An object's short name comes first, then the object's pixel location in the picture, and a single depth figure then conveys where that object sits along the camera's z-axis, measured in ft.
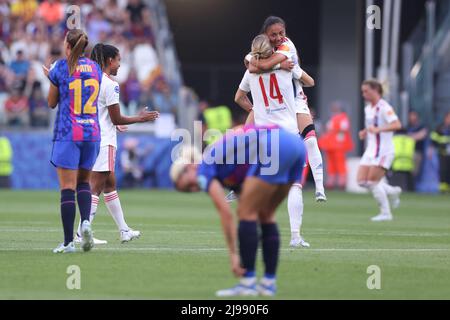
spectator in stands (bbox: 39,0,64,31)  109.19
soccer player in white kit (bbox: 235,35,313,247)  40.52
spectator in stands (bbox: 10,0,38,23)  110.73
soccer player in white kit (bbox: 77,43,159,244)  41.16
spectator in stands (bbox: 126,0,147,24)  111.96
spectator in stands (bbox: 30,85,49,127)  99.09
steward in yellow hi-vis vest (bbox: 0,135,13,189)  97.22
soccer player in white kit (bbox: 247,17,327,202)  39.83
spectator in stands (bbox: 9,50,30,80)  102.68
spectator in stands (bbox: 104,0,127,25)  109.60
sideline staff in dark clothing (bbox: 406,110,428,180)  100.37
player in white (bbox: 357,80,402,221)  62.08
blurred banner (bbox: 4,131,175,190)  97.91
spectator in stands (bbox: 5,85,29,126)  99.04
